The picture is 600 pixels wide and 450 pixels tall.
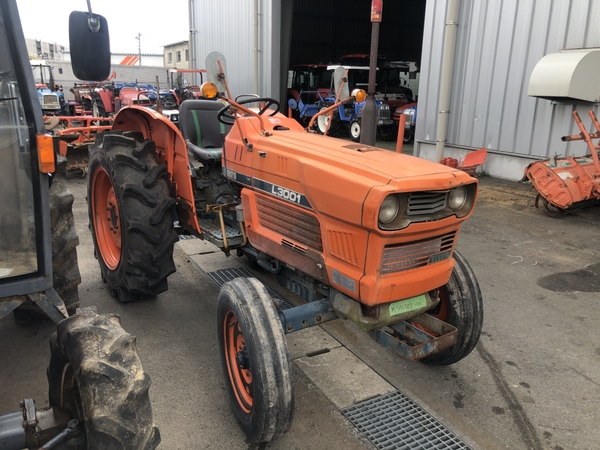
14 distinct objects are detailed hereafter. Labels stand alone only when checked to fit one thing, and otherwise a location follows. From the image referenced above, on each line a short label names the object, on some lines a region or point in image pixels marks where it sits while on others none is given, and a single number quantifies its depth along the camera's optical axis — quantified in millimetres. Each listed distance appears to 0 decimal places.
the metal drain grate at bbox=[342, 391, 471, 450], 2395
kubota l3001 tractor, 2213
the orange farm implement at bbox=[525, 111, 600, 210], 5977
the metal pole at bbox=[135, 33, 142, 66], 57344
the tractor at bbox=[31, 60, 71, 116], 15258
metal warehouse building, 7191
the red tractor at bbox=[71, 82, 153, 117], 15153
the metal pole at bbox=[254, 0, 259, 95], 13117
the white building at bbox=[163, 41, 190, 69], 51000
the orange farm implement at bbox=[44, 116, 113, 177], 7883
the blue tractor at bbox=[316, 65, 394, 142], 14289
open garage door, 22147
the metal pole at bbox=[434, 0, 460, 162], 8859
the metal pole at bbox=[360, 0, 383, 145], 7434
